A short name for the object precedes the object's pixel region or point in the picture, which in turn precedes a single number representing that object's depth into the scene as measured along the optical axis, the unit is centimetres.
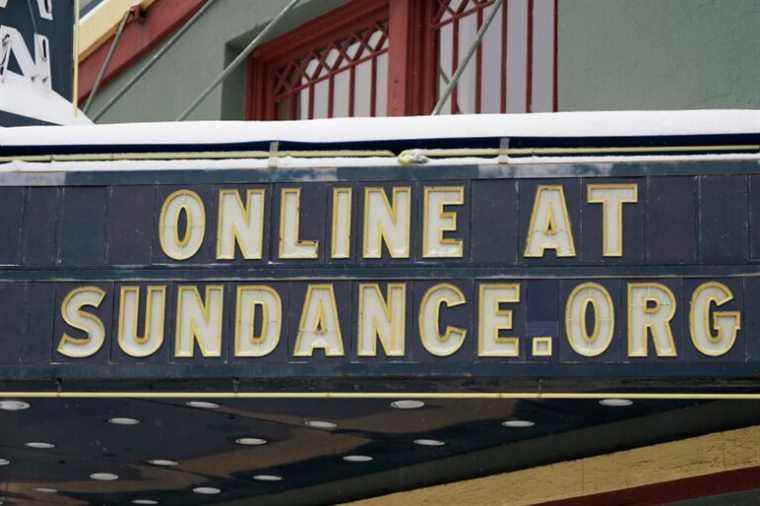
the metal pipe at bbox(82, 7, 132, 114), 2058
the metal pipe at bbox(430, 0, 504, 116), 1590
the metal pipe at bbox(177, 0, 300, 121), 1786
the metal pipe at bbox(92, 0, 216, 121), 1927
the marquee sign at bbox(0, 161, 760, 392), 1262
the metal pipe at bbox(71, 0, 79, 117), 1634
